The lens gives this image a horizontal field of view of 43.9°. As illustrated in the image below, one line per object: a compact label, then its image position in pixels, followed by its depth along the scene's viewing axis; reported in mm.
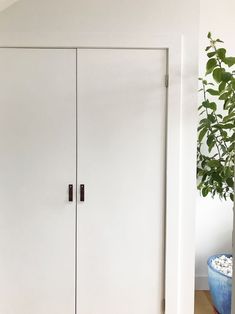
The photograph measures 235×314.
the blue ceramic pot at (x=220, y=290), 2115
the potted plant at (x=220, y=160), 1796
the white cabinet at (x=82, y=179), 1837
